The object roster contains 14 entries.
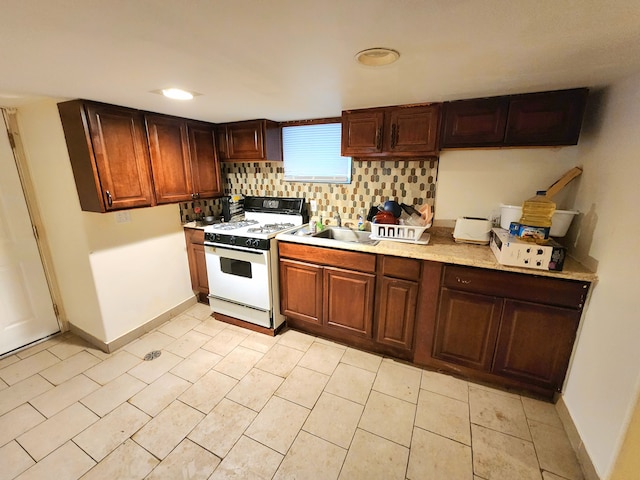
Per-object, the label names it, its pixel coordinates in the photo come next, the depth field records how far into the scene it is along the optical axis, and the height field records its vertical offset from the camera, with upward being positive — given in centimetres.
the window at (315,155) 270 +19
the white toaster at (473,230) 206 -41
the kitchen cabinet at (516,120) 170 +36
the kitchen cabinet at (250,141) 274 +33
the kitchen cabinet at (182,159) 238 +14
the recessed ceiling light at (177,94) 171 +50
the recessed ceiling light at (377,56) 116 +51
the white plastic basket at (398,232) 213 -45
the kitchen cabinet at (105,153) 190 +15
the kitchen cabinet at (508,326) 166 -97
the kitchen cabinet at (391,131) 206 +34
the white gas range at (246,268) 244 -86
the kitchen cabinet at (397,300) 202 -93
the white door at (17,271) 219 -81
